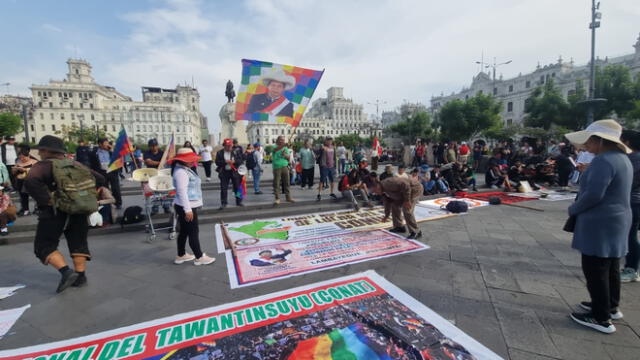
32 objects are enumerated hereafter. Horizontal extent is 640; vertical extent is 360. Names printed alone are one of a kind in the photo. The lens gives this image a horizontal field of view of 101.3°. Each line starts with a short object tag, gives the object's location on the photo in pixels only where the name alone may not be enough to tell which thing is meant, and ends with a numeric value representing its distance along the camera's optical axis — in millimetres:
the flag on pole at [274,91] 6141
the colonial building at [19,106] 65994
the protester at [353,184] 7354
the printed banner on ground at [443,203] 7378
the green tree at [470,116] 29906
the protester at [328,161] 7898
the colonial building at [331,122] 96062
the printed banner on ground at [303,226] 4914
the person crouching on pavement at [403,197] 4781
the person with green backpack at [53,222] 2962
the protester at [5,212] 4949
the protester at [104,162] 6121
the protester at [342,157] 12062
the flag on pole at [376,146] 12691
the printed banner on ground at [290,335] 2037
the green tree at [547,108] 25500
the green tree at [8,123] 28441
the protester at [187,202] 3564
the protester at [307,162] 8586
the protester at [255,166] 8762
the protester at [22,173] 5800
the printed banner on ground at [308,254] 3502
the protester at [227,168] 6520
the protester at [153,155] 6297
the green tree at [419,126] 47562
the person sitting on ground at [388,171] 6210
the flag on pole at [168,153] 5703
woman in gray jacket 2113
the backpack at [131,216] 5543
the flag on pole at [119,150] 5375
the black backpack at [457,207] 6633
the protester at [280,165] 6793
